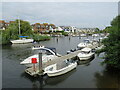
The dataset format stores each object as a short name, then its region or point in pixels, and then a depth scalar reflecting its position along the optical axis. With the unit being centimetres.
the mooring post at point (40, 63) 966
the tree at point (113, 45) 852
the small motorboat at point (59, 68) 941
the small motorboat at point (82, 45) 2327
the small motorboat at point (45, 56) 1096
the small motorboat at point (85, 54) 1470
